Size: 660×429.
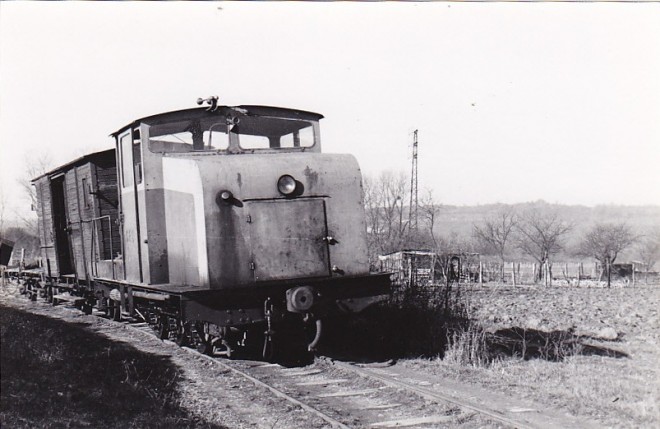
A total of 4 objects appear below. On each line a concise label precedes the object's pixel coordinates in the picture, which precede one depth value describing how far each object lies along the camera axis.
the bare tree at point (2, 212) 19.31
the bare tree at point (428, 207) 58.12
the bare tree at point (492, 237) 60.22
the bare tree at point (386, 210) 43.05
